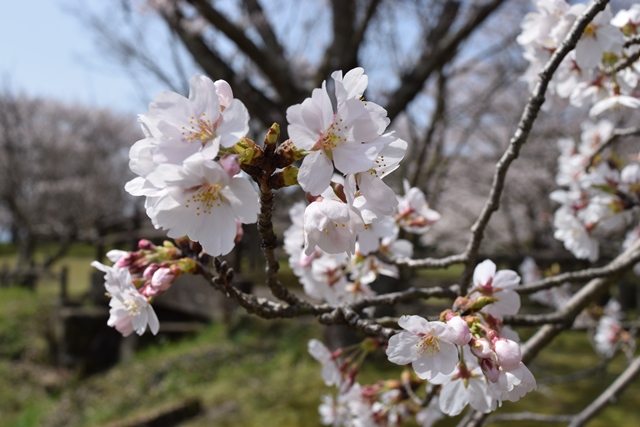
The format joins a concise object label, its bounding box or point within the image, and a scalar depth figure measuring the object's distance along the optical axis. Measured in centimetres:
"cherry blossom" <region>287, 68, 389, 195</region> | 16
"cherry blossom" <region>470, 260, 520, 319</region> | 24
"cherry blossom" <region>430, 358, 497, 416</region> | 22
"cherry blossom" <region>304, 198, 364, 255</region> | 17
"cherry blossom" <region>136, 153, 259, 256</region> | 16
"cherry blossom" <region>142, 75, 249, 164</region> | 16
